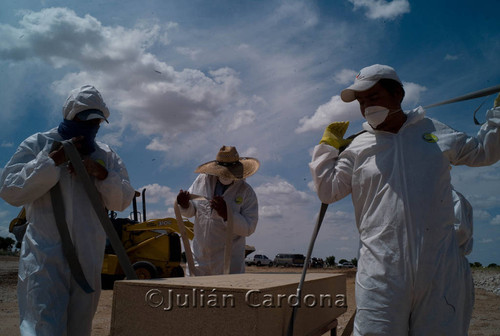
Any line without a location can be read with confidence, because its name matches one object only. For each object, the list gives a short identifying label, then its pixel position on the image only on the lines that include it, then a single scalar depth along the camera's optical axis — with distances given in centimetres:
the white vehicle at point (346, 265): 3638
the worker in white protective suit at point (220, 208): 397
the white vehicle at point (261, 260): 3406
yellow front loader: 1096
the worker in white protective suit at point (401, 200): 189
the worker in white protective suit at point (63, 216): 261
